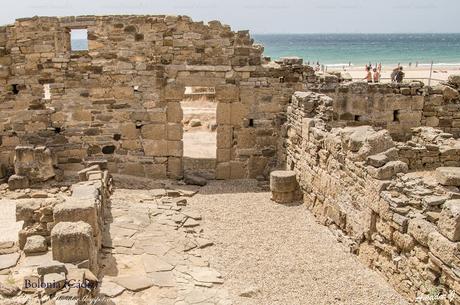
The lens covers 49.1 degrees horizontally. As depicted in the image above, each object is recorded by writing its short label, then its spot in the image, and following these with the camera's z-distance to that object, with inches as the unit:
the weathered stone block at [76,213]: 279.3
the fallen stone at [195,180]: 467.5
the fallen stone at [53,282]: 218.1
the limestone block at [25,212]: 295.1
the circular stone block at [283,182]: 419.8
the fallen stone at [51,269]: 228.6
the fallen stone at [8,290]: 219.3
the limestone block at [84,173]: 417.7
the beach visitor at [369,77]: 829.8
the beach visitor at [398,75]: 703.7
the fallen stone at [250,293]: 269.4
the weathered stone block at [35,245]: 262.5
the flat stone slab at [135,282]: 265.7
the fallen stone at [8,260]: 255.4
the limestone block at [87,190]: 319.6
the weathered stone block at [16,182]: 443.8
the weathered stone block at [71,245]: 249.0
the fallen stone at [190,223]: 367.6
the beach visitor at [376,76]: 908.0
